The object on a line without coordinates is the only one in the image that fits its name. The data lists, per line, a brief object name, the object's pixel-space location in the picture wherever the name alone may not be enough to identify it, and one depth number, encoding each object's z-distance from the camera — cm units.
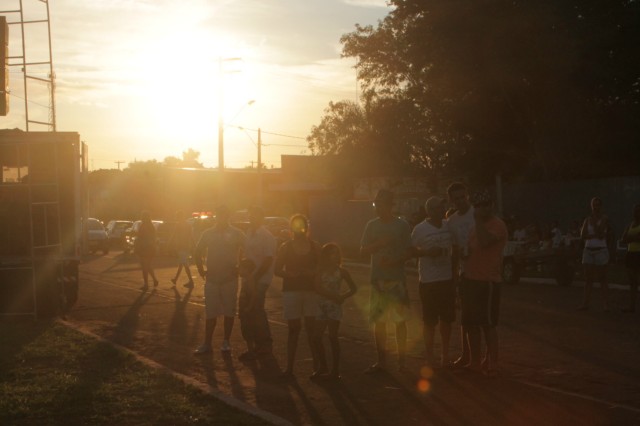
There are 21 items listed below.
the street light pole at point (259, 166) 5732
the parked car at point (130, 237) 4513
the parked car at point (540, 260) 2205
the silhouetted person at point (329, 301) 1006
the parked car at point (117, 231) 5397
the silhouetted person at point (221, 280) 1221
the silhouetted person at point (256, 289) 1171
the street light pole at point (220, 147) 4678
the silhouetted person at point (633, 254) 1591
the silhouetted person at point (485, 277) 976
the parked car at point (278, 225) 4229
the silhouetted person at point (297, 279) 1032
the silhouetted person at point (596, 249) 1603
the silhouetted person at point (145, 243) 2256
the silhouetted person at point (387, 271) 1023
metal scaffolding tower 2136
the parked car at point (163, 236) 4112
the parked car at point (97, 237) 4678
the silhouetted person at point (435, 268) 1008
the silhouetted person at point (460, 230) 1004
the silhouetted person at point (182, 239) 2362
